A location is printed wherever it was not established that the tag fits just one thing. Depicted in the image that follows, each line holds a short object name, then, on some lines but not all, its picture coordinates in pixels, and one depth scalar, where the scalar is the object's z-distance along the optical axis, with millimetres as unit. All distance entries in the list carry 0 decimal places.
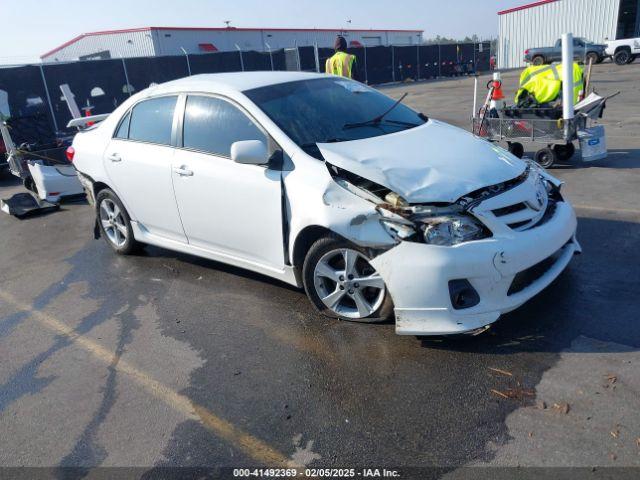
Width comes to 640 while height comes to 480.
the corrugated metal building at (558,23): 35344
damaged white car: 3150
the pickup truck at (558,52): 29948
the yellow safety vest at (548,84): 7770
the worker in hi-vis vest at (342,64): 9633
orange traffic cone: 8254
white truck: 29172
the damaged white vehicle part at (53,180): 8102
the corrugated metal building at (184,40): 37344
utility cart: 7355
